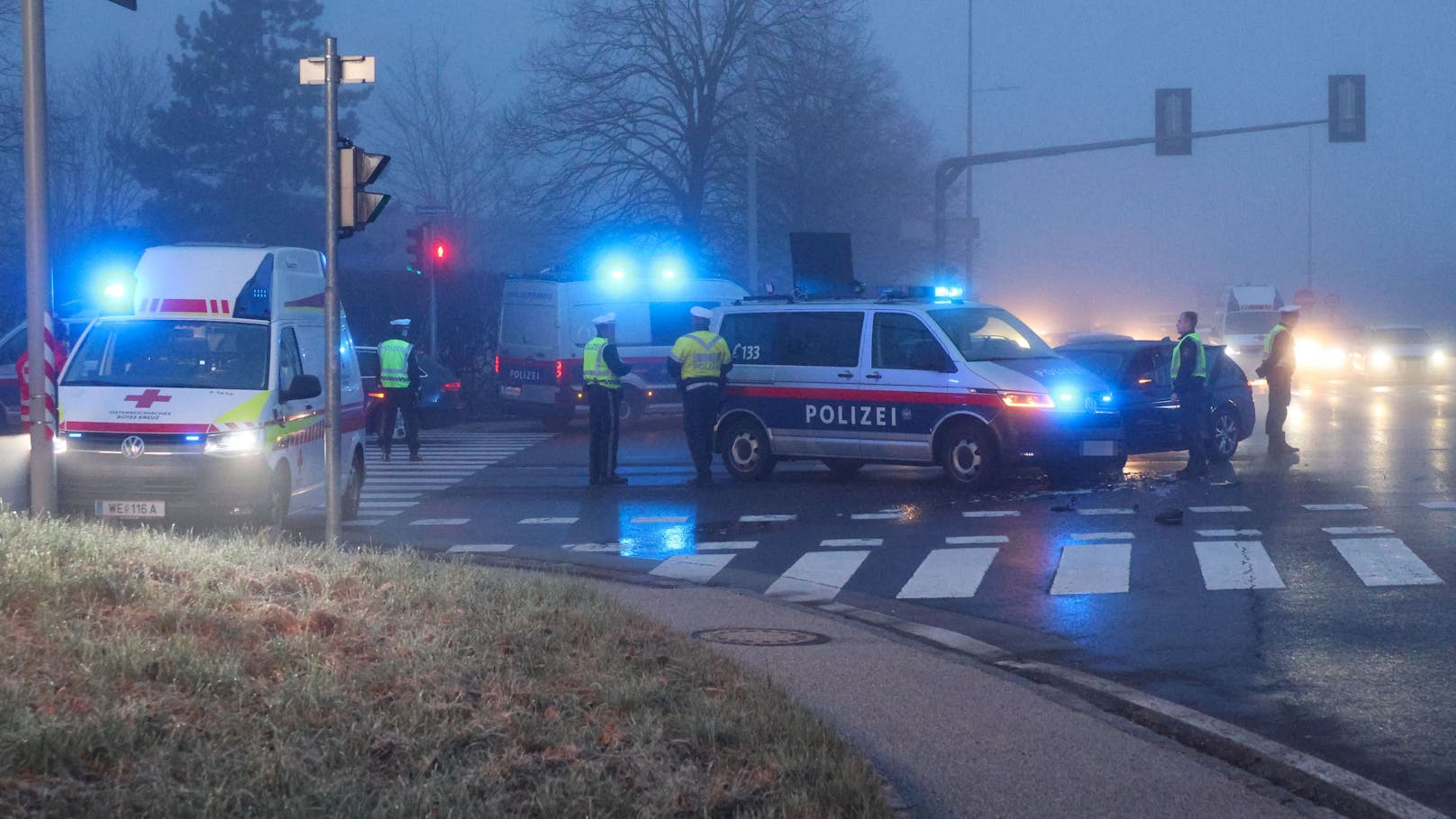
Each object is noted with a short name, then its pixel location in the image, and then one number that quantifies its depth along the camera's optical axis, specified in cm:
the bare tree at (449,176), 4991
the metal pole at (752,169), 3047
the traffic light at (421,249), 2653
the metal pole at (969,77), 4044
